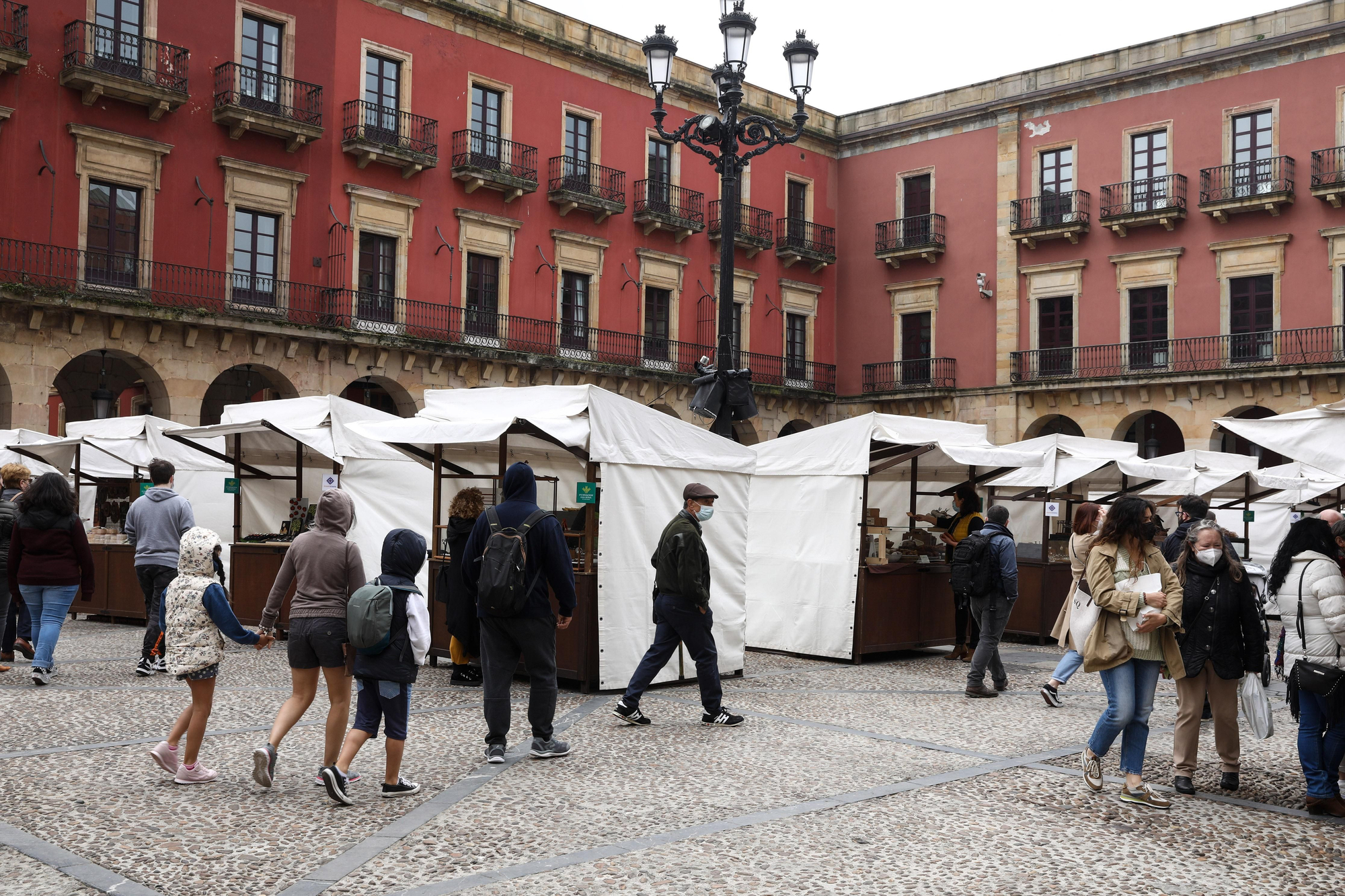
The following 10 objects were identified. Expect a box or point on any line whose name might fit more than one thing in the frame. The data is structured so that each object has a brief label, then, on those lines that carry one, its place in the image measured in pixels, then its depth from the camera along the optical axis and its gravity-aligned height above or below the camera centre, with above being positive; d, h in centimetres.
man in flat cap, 815 -82
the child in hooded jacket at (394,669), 580 -85
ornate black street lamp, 1230 +369
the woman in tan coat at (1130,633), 609 -64
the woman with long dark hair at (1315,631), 591 -59
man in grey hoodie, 934 -34
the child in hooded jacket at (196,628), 596 -69
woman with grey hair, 642 -71
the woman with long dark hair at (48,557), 909 -56
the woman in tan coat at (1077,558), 862 -39
